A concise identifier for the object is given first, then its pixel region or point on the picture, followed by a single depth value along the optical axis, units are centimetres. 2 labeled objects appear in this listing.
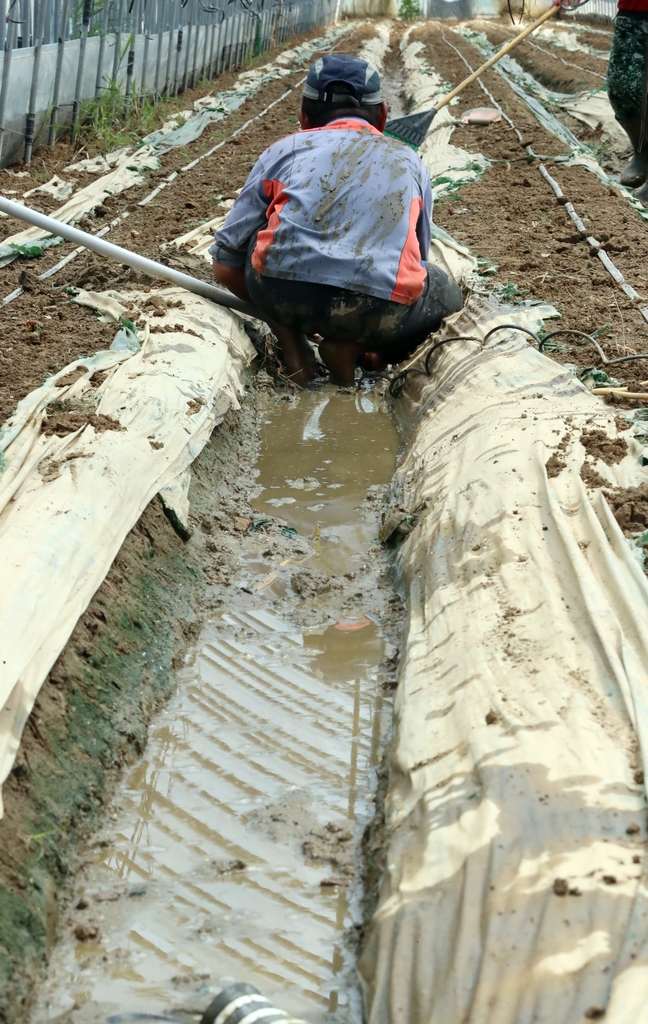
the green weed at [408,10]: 3628
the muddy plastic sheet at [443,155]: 778
